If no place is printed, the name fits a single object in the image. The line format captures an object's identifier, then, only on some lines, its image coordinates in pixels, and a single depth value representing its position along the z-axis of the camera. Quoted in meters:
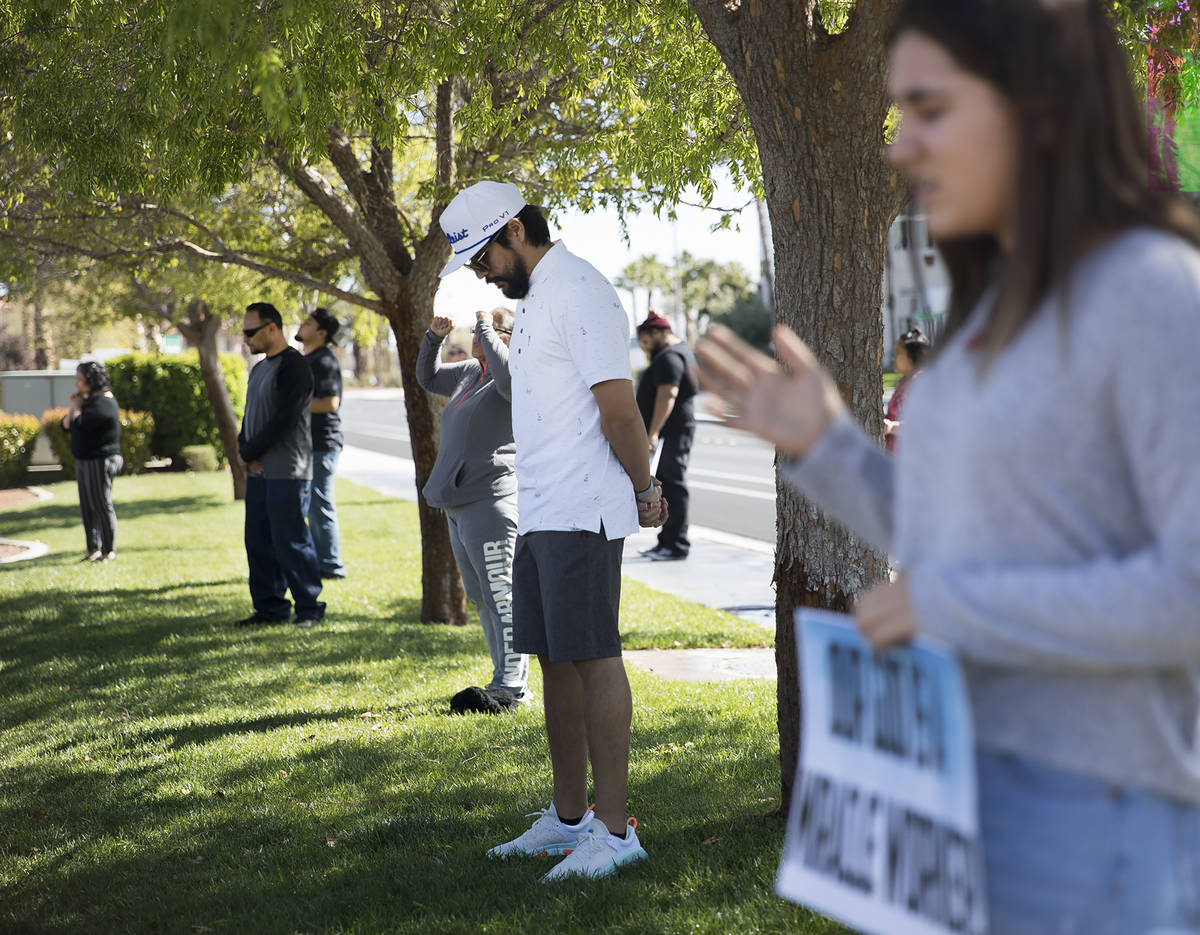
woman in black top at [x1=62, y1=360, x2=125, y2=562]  12.30
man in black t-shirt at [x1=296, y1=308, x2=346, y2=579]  10.05
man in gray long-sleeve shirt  8.41
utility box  29.00
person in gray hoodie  6.11
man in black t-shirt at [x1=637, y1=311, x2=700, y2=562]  10.58
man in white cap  3.81
